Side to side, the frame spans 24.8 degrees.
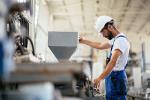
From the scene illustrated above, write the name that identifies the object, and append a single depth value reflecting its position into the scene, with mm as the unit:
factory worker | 3488
